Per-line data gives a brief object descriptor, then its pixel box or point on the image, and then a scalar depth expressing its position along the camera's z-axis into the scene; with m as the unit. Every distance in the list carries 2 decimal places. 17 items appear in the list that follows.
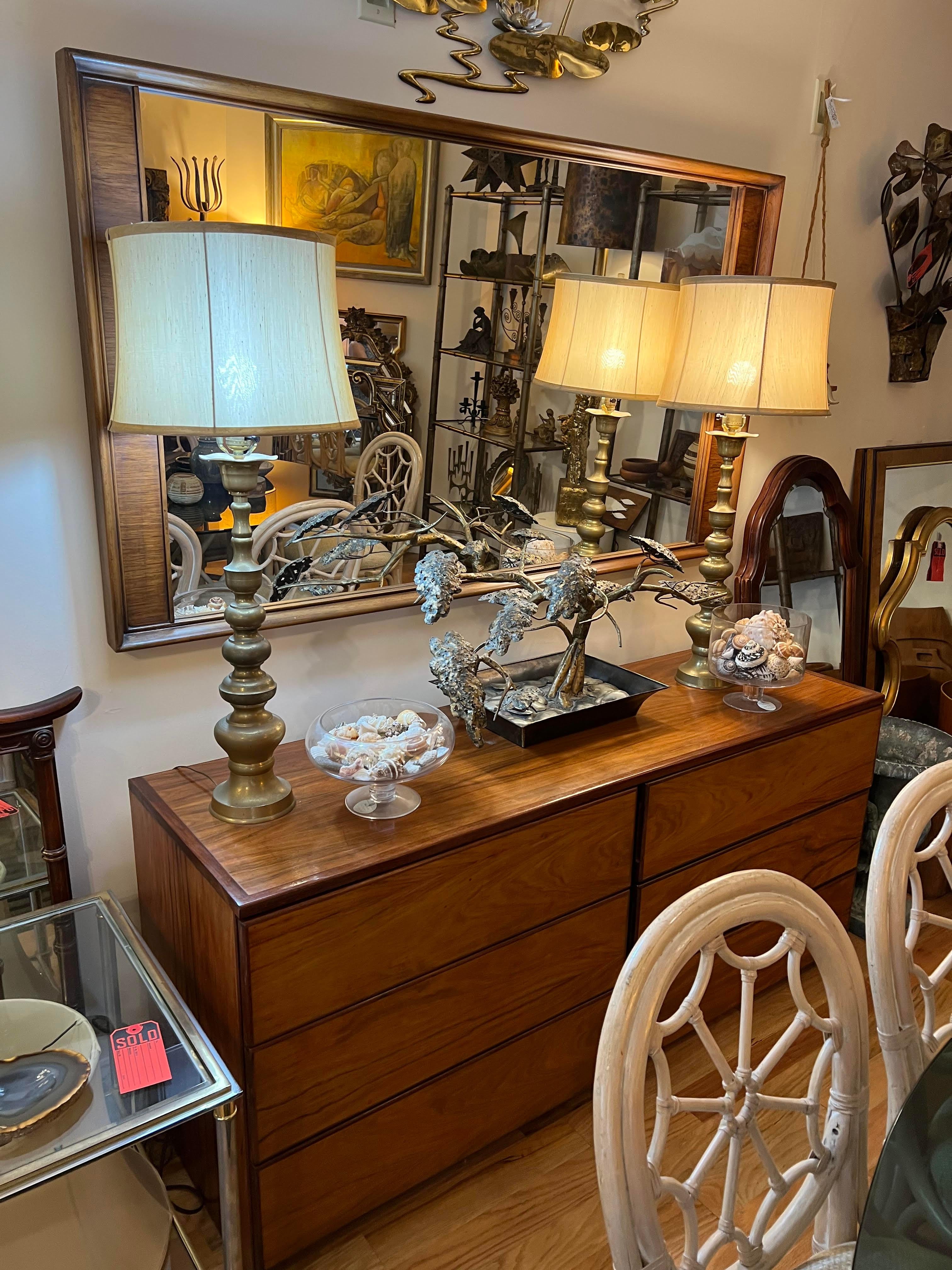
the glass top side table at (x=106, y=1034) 1.05
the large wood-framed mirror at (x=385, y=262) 1.30
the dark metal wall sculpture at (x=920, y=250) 2.40
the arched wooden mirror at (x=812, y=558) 2.39
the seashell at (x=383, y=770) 1.39
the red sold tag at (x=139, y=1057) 1.15
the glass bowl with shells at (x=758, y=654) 1.89
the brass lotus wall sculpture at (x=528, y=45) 1.55
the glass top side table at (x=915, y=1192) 0.85
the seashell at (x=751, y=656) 1.88
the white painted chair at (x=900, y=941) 1.14
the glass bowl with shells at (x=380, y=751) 1.41
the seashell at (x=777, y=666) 1.88
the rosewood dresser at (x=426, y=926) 1.32
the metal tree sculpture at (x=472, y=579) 1.56
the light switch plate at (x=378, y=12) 1.46
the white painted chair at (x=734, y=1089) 0.84
